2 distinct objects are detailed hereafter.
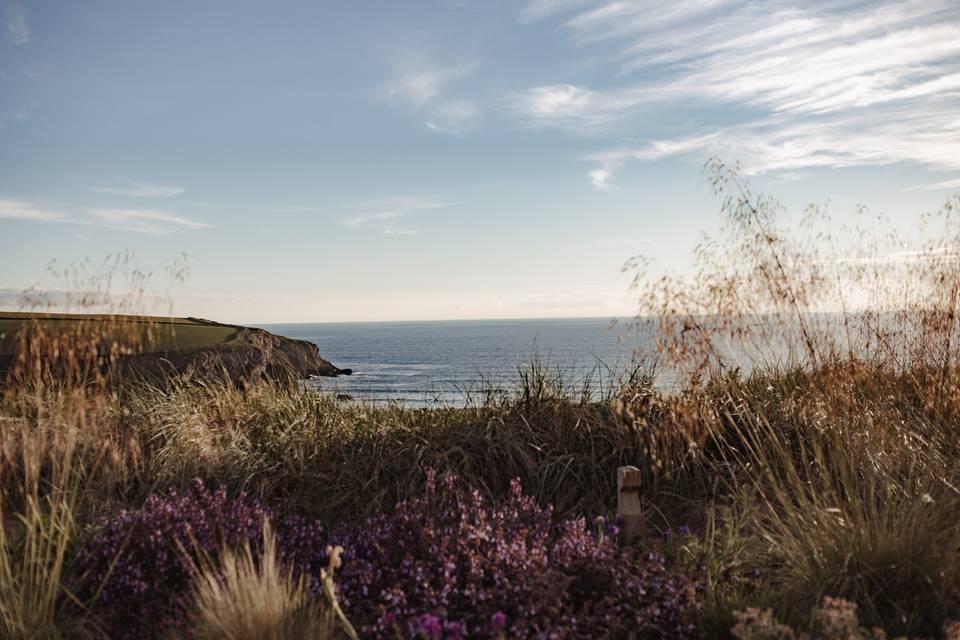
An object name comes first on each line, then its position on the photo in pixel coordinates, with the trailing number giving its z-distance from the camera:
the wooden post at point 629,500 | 3.37
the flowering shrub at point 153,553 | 2.61
